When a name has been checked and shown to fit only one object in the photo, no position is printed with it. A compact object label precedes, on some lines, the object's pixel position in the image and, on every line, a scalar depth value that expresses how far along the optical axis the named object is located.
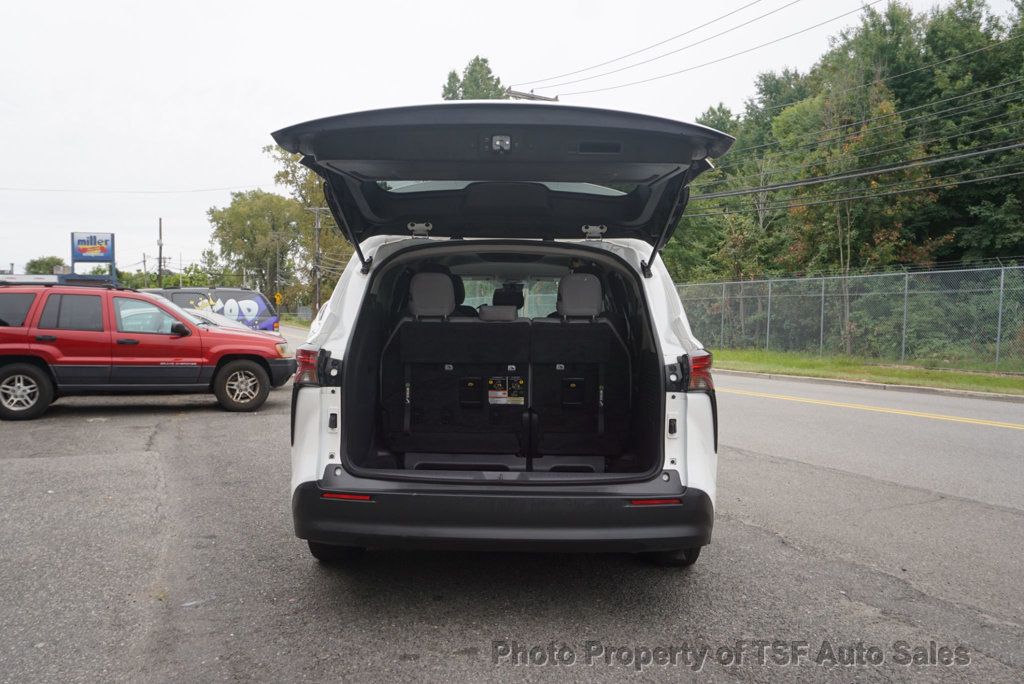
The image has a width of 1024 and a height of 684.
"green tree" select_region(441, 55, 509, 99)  54.62
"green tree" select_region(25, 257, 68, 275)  132.85
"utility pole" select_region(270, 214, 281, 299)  90.62
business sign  48.81
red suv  10.16
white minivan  3.52
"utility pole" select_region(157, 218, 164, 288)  77.50
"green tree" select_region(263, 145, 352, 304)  67.38
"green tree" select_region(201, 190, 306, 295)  95.75
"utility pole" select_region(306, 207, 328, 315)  58.23
